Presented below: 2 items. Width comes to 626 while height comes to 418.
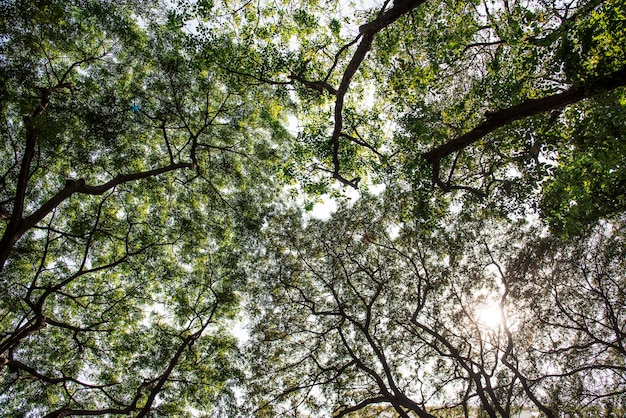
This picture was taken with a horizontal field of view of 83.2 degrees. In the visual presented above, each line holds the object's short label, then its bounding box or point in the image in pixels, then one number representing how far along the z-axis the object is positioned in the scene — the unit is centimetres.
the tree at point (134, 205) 1020
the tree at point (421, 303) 1144
